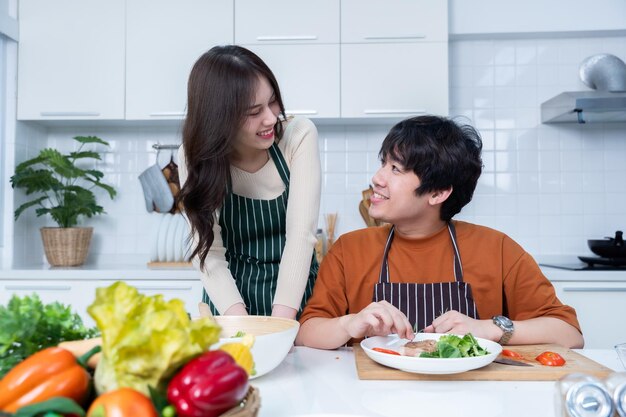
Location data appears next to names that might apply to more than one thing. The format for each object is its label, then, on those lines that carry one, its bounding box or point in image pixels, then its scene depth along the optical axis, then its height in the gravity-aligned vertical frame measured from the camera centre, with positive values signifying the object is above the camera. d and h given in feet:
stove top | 8.60 -0.64
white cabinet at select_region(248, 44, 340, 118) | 9.43 +2.41
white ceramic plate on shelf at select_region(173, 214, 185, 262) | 9.53 -0.41
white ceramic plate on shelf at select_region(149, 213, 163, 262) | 9.62 -0.32
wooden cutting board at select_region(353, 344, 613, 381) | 3.36 -0.87
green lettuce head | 1.85 -0.38
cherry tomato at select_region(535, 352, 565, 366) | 3.57 -0.85
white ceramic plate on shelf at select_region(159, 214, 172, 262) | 9.55 -0.34
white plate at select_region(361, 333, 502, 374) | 3.17 -0.78
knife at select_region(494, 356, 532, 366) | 3.56 -0.86
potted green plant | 9.45 +0.34
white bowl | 3.15 -0.67
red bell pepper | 1.80 -0.52
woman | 4.74 +0.33
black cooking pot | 8.67 -0.36
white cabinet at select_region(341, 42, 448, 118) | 9.36 +2.30
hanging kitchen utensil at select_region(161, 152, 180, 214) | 10.30 +0.78
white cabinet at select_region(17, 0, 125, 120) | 9.62 +2.66
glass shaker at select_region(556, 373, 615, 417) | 2.30 -0.69
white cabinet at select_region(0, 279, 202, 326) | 8.65 -1.02
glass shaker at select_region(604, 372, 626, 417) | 2.31 -0.67
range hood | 8.71 +1.80
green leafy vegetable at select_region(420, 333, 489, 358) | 3.37 -0.74
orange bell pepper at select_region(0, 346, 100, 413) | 1.88 -0.53
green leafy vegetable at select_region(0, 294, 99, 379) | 2.13 -0.41
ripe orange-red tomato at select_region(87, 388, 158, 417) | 1.72 -0.55
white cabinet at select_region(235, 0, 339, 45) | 9.41 +3.26
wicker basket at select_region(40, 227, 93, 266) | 9.52 -0.39
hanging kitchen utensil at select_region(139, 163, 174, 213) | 10.25 +0.55
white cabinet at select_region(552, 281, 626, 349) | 8.39 -1.23
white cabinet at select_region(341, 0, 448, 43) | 9.37 +3.25
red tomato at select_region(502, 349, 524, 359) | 3.78 -0.87
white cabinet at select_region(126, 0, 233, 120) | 9.54 +2.88
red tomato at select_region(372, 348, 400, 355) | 3.57 -0.80
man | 4.79 -0.30
